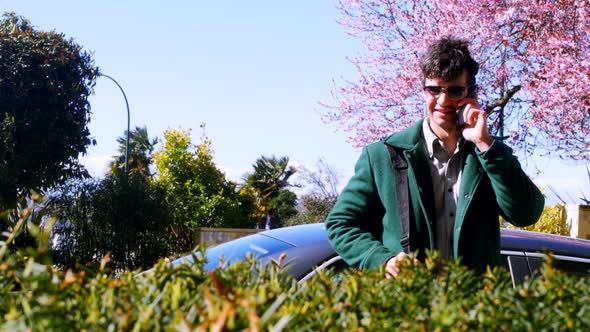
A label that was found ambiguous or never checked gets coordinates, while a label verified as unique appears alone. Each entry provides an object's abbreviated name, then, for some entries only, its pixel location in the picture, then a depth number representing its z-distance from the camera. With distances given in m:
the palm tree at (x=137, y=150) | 48.75
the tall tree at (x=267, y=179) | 50.47
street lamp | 34.33
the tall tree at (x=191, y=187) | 25.98
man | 3.40
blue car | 4.69
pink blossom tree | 15.71
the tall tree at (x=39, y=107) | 28.83
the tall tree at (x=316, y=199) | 30.45
